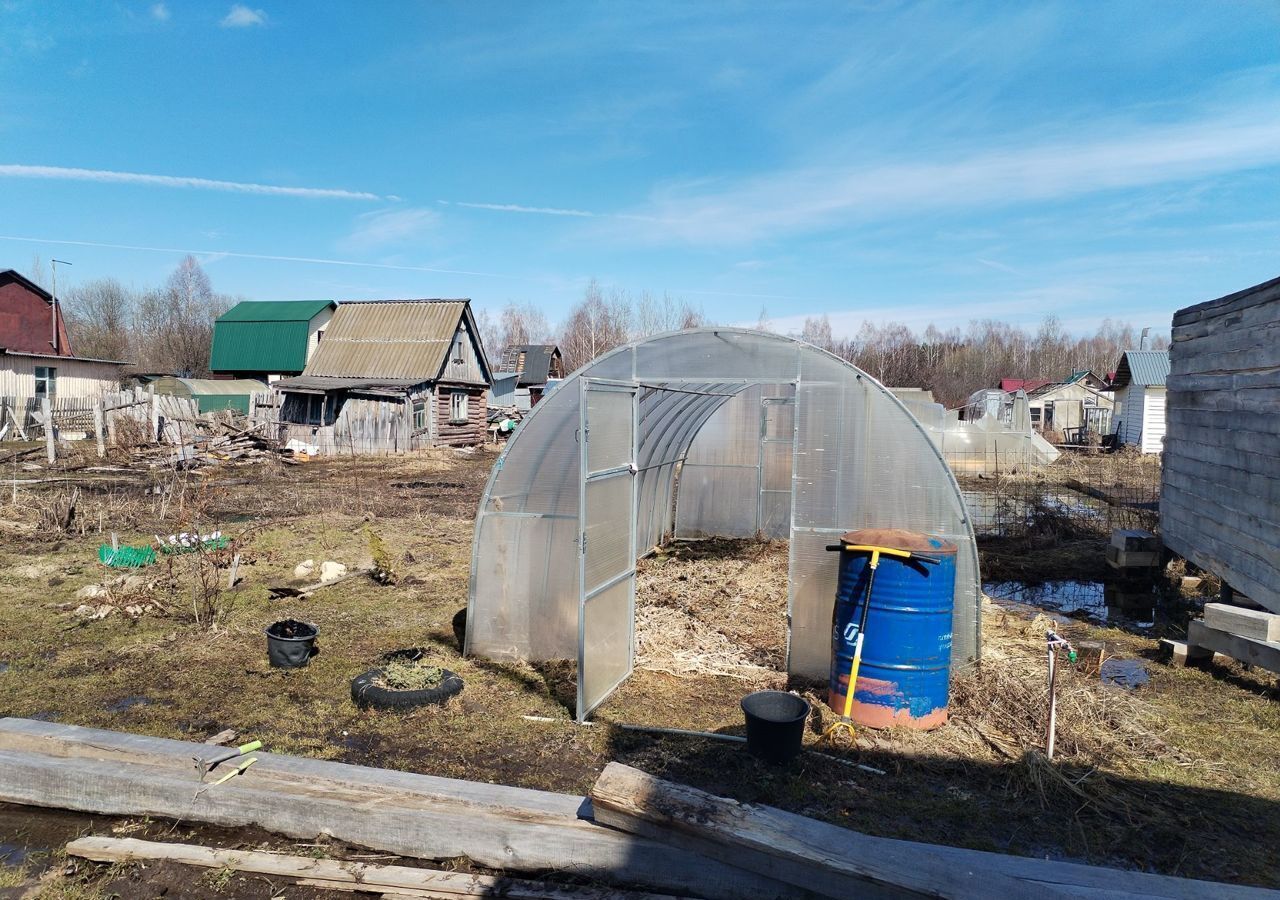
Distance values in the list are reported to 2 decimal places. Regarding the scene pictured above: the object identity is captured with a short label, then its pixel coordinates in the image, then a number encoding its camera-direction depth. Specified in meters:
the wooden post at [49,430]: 20.52
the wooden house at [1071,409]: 37.38
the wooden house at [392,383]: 25.72
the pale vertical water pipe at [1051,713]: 5.10
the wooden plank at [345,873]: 3.83
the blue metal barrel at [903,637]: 5.71
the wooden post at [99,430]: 22.67
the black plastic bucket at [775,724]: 5.19
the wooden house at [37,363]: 27.98
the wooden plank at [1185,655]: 7.25
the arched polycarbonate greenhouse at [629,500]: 6.30
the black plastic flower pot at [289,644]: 7.02
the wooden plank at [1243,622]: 6.53
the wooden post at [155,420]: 24.25
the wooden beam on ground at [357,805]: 3.83
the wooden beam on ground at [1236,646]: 6.39
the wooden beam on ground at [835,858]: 3.26
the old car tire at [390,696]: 6.17
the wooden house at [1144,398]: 29.22
